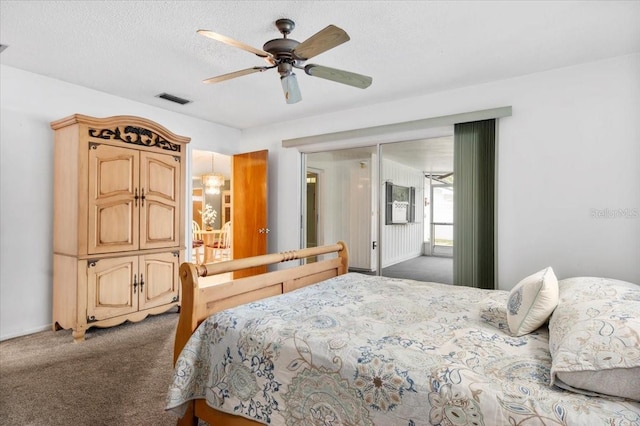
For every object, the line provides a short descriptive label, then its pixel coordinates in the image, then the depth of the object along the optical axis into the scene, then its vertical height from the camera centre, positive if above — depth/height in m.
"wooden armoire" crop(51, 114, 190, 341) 2.97 -0.08
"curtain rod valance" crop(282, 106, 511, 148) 3.22 +0.95
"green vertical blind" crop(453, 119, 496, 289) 3.27 +0.10
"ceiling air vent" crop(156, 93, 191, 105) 3.71 +1.28
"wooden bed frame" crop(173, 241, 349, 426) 1.62 -0.45
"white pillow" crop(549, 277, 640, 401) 0.99 -0.42
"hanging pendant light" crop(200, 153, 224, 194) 7.39 +0.68
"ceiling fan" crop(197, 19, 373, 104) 2.00 +0.97
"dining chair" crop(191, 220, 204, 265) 6.32 -0.52
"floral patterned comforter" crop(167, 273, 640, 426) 1.00 -0.53
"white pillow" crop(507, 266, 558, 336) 1.48 -0.40
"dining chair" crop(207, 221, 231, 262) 6.67 -0.64
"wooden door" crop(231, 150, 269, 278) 4.65 +0.11
